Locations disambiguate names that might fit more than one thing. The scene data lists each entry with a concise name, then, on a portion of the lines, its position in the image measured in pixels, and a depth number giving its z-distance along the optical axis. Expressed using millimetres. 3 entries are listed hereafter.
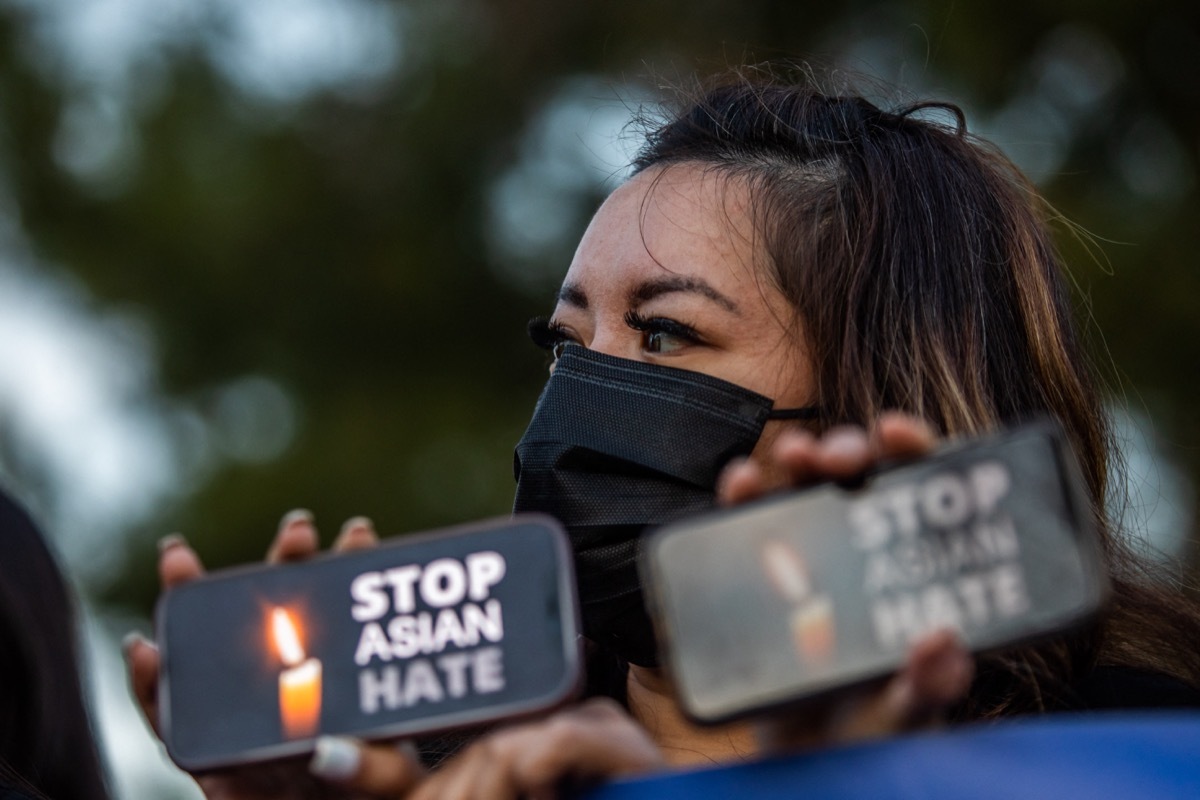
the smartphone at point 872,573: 1277
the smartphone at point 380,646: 1337
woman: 1690
